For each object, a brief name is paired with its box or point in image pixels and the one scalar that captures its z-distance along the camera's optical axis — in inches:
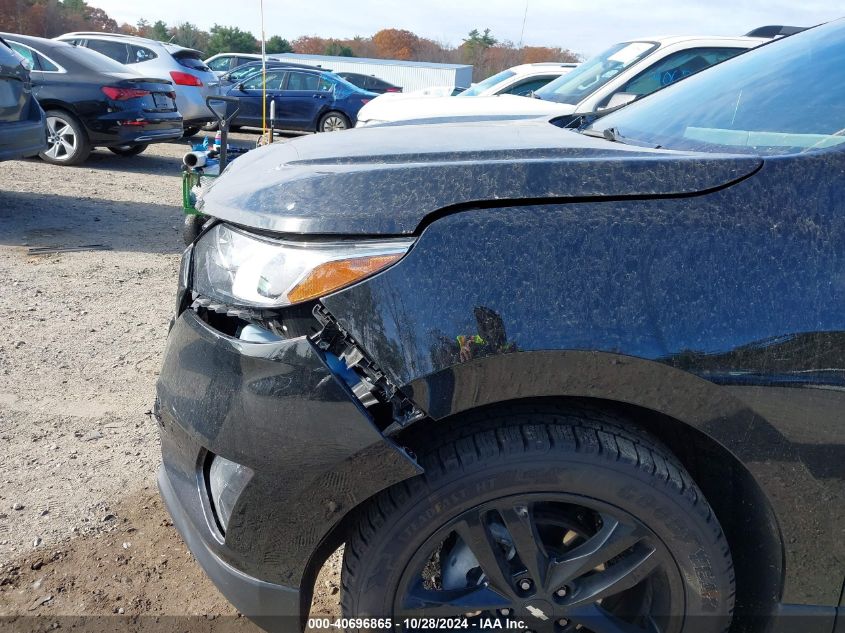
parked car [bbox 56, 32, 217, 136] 472.7
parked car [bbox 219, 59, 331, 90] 632.4
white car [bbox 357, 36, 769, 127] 262.7
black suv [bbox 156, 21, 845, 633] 59.0
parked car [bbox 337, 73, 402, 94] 828.6
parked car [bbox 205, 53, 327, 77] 809.5
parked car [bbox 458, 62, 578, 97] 381.4
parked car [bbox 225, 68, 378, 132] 601.0
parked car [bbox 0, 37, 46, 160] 241.3
